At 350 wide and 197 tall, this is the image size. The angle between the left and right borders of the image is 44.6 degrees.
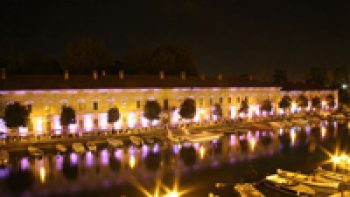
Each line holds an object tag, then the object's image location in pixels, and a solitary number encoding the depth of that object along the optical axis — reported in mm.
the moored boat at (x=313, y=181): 23031
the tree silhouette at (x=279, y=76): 76875
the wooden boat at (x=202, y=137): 37562
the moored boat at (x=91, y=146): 32747
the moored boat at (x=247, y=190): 21656
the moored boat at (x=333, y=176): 23736
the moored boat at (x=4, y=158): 28412
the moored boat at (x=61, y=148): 31859
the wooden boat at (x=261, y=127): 45750
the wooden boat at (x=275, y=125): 47250
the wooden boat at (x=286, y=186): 22283
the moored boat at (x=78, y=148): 32062
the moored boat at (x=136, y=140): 35369
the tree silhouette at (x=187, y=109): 43138
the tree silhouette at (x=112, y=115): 38562
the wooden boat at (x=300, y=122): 50594
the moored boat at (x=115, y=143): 34281
